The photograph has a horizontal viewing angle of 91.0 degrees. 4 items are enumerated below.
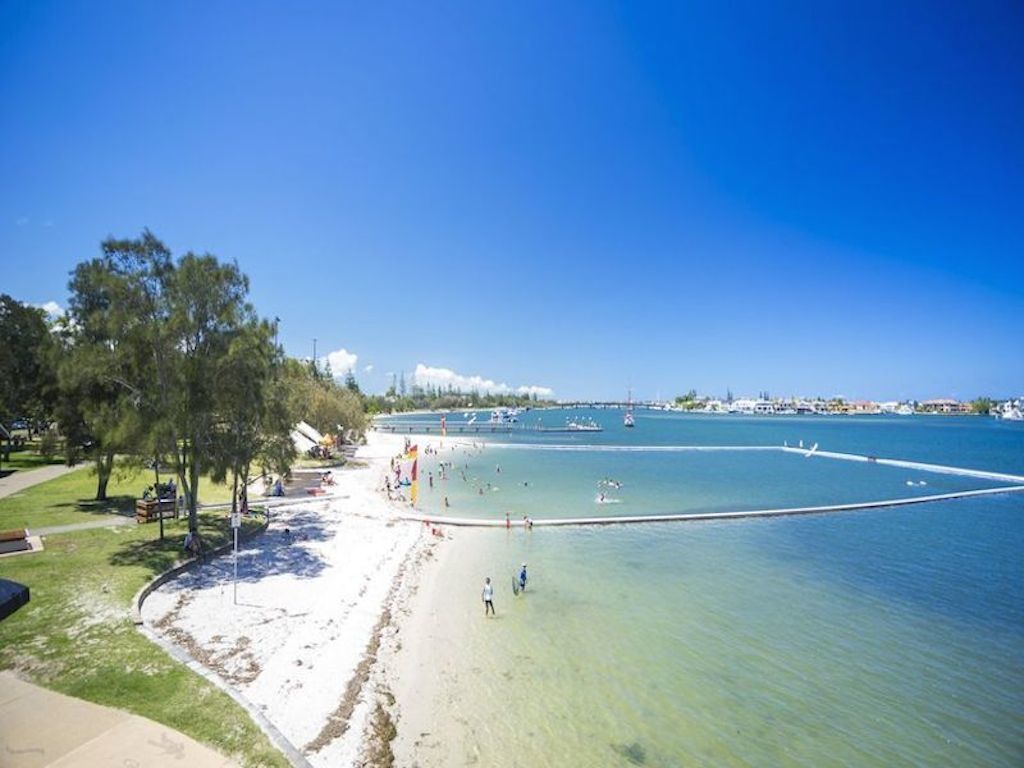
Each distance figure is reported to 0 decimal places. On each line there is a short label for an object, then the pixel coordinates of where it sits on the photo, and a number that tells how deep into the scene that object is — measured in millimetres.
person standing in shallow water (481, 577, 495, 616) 19781
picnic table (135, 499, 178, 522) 24297
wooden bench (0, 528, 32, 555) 18623
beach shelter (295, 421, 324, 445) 60094
